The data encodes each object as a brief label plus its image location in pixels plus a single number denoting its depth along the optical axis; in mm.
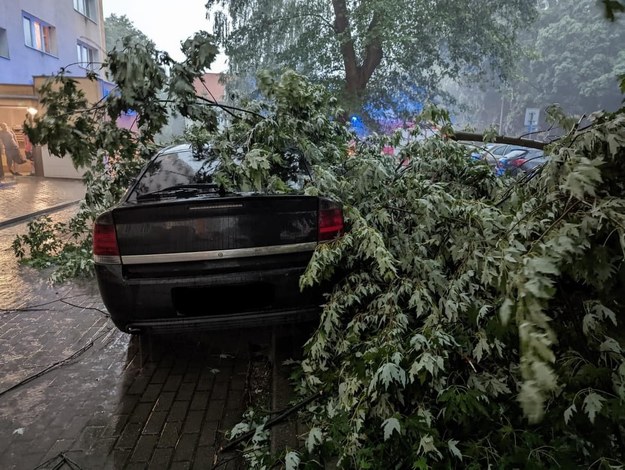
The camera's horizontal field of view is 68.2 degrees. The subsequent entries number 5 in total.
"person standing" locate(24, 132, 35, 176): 20328
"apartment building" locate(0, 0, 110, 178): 16984
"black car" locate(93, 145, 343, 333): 3010
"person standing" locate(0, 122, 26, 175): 18664
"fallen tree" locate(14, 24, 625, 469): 1511
